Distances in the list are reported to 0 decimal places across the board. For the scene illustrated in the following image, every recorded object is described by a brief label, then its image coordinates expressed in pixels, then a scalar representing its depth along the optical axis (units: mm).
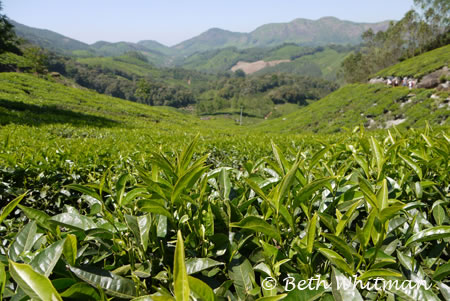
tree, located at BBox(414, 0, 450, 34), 46031
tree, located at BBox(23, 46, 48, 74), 63219
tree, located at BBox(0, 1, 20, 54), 19464
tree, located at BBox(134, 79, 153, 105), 99381
